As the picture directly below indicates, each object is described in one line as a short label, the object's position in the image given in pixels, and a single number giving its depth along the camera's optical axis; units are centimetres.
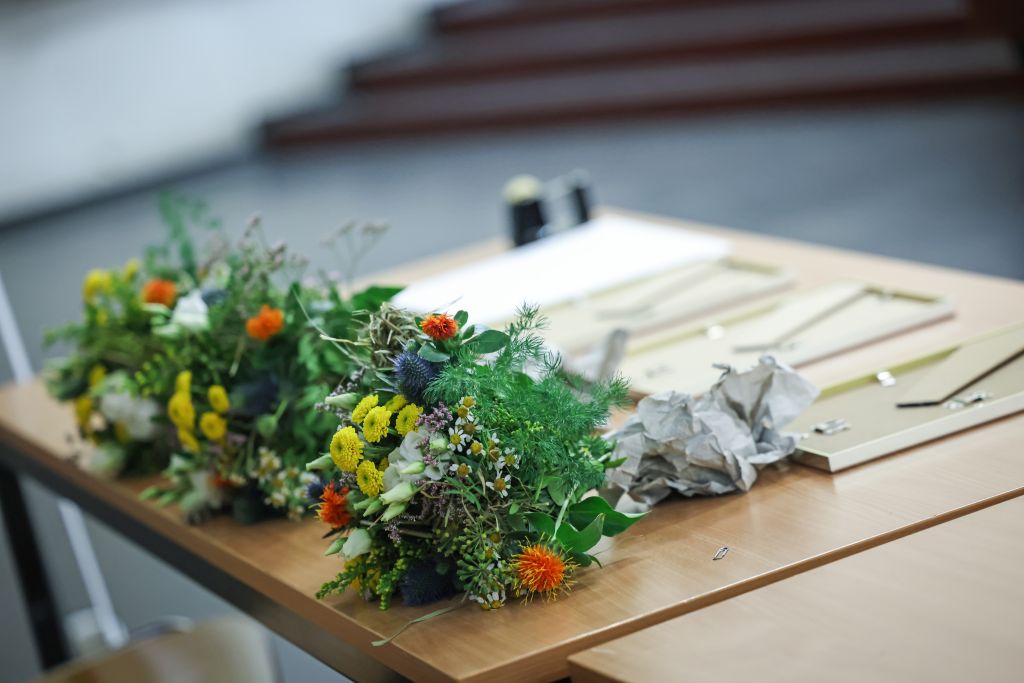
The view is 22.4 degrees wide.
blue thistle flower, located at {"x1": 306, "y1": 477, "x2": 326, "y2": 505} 196
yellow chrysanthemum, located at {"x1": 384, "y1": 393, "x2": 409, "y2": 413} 187
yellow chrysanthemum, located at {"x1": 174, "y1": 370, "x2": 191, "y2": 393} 219
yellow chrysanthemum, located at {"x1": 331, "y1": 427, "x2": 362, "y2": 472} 185
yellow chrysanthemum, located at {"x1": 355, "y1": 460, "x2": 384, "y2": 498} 185
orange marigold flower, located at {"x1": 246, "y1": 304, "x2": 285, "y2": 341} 215
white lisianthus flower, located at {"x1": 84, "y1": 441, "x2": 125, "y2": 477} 239
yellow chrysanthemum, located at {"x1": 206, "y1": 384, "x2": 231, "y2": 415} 216
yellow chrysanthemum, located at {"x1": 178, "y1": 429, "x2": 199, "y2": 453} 219
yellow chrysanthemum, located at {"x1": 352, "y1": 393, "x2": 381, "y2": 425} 187
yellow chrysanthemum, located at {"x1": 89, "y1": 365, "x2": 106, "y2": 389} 242
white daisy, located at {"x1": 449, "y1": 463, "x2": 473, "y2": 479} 183
